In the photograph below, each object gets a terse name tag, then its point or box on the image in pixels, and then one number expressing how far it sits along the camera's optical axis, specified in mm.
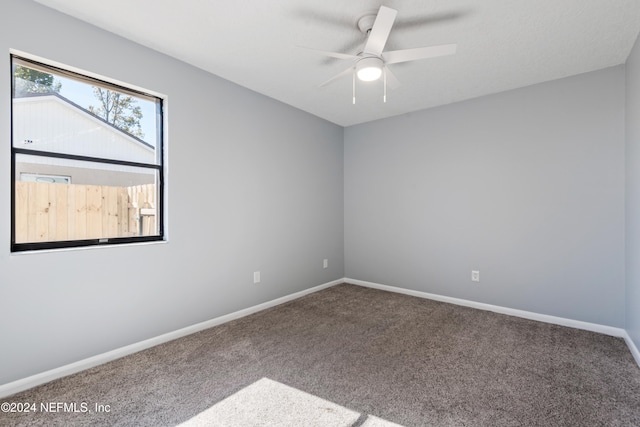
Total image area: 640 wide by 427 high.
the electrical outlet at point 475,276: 3621
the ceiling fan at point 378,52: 1901
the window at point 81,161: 2033
